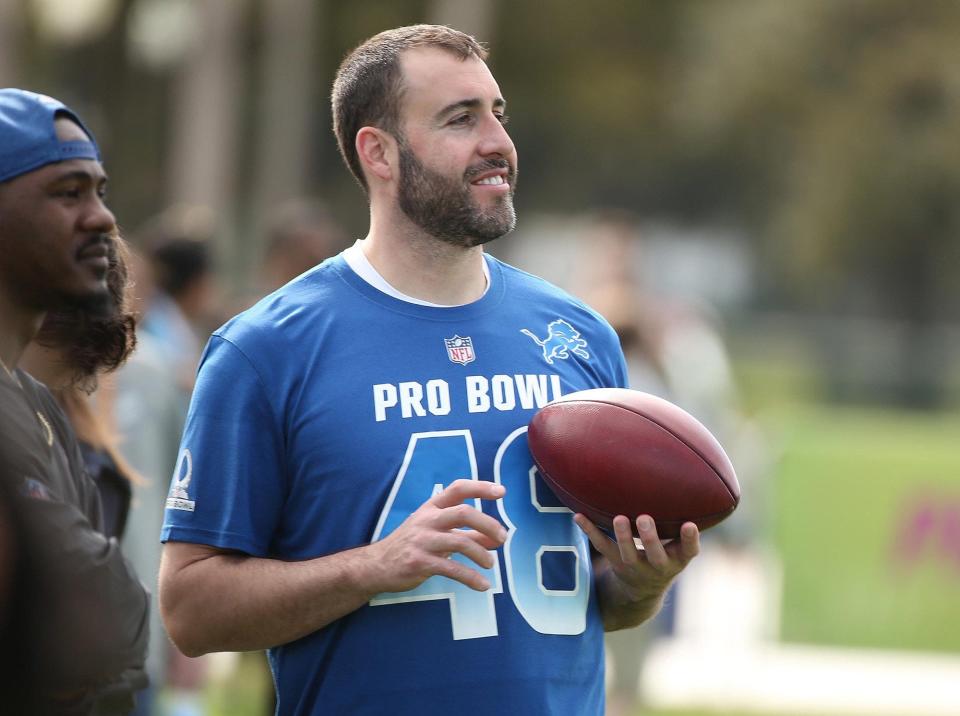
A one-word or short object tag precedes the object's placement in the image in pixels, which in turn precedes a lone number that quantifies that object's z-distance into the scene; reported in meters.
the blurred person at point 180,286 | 14.84
